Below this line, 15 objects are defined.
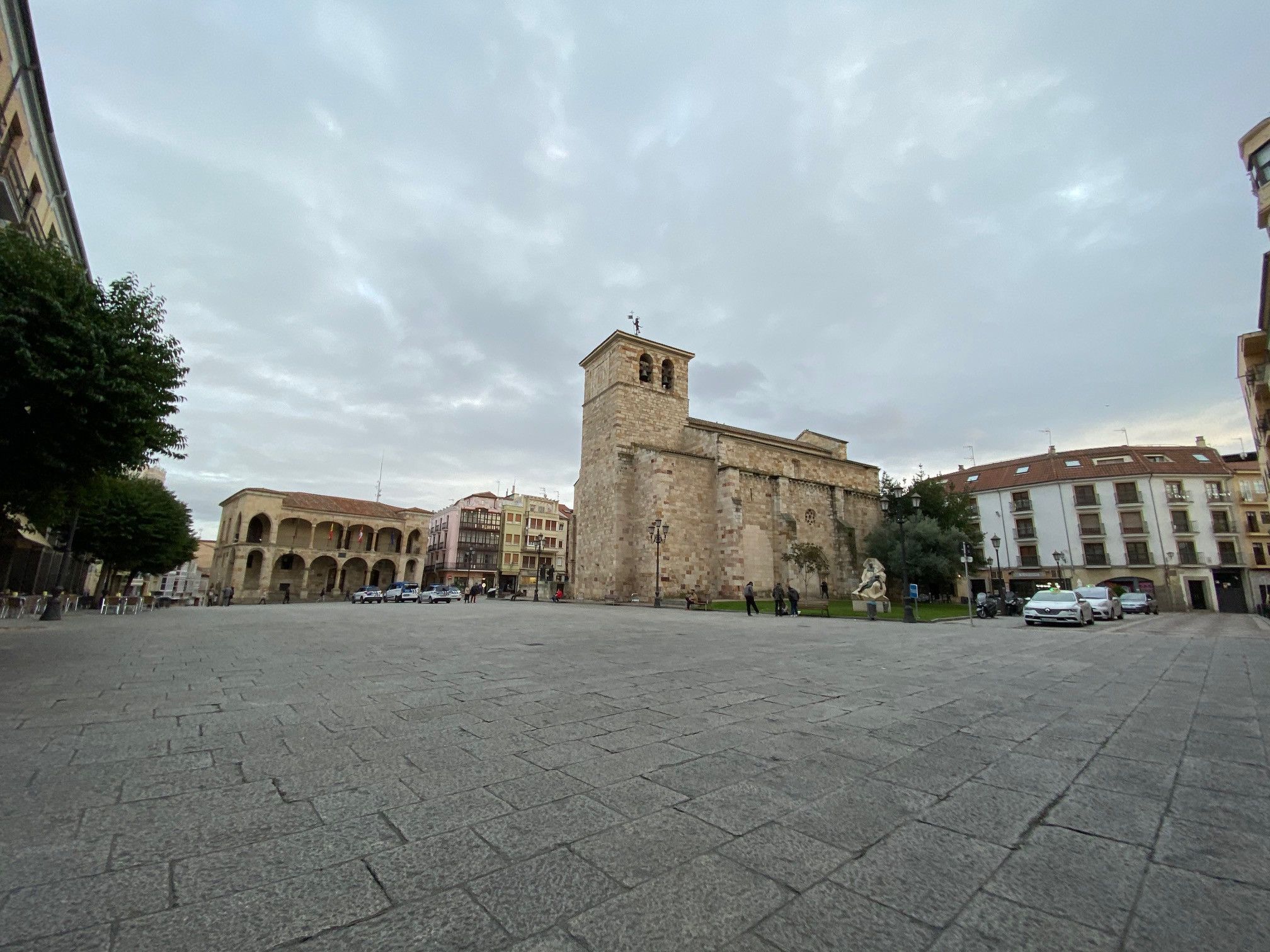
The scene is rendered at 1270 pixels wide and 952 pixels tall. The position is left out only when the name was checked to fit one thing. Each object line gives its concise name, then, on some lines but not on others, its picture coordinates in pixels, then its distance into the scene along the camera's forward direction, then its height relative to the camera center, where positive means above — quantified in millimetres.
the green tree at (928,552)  29844 +2137
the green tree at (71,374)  7070 +2690
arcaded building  44906 +3143
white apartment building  37375 +4844
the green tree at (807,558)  28062 +1594
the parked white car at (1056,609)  18098 -510
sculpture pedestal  23531 -602
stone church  29438 +5171
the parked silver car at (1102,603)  22094 -324
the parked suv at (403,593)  36156 -710
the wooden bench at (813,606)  23750 -800
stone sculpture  22734 +297
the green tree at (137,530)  24781 +2166
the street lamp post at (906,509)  18656 +4424
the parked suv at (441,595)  36281 -818
